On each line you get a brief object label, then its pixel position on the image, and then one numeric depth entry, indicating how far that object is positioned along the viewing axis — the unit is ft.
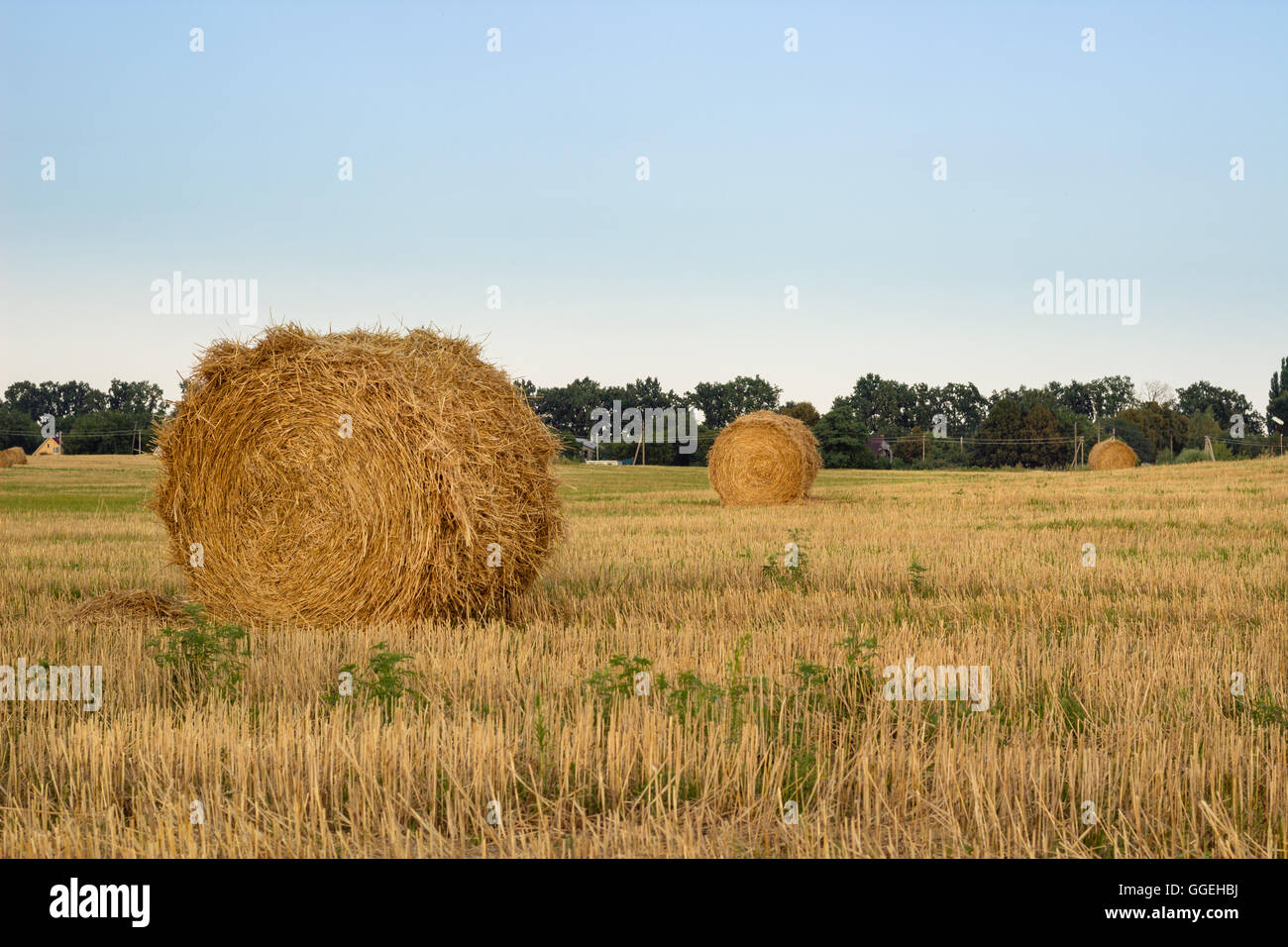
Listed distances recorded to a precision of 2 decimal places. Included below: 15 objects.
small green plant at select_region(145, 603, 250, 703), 19.93
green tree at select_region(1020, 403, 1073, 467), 283.59
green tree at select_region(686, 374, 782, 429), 331.57
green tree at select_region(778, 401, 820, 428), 297.33
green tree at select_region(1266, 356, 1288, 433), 321.52
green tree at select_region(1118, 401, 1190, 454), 310.86
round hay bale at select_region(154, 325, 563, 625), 27.81
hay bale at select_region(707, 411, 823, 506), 83.25
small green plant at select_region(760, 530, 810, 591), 34.12
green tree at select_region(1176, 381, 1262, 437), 378.73
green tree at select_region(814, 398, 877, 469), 241.76
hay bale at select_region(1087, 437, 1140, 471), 157.89
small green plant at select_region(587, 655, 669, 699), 18.15
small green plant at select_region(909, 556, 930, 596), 32.65
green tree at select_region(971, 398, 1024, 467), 286.46
